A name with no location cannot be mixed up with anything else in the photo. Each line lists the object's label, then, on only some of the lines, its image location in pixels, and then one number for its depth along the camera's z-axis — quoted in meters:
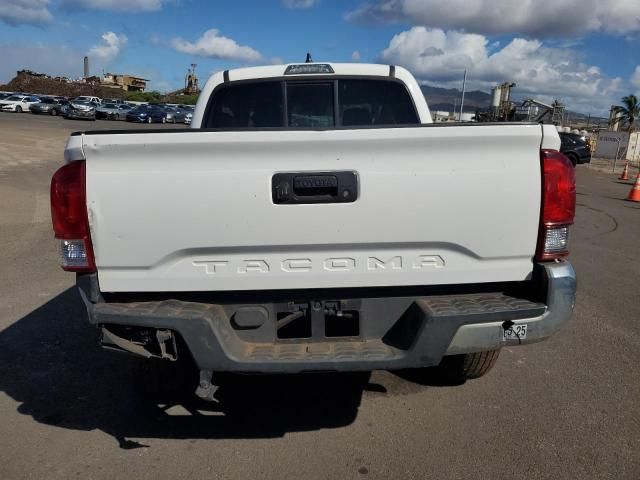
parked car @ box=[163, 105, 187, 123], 47.67
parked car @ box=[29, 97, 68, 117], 45.88
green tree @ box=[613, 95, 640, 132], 65.19
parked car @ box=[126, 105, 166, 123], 45.21
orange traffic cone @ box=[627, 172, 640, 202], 14.25
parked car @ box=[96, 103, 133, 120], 44.75
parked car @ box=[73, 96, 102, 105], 47.12
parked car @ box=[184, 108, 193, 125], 48.76
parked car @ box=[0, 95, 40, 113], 46.25
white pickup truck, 2.56
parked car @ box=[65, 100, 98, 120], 42.81
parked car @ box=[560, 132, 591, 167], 23.62
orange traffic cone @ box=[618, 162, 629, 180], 20.58
